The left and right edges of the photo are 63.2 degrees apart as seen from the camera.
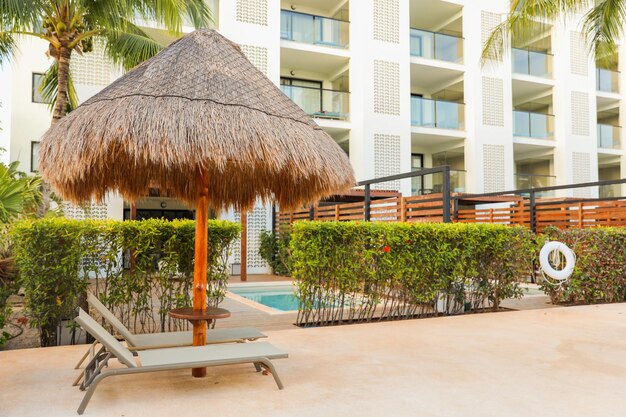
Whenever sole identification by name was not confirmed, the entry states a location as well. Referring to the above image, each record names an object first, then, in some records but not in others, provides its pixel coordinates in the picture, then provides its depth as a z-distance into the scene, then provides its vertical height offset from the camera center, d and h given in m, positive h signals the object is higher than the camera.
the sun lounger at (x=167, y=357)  3.57 -0.93
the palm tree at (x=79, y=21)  9.35 +4.27
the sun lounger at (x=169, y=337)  4.47 -0.95
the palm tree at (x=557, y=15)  10.91 +4.86
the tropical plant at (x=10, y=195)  6.21 +0.50
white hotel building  16.98 +5.61
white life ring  8.63 -0.45
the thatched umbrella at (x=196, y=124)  3.94 +0.89
